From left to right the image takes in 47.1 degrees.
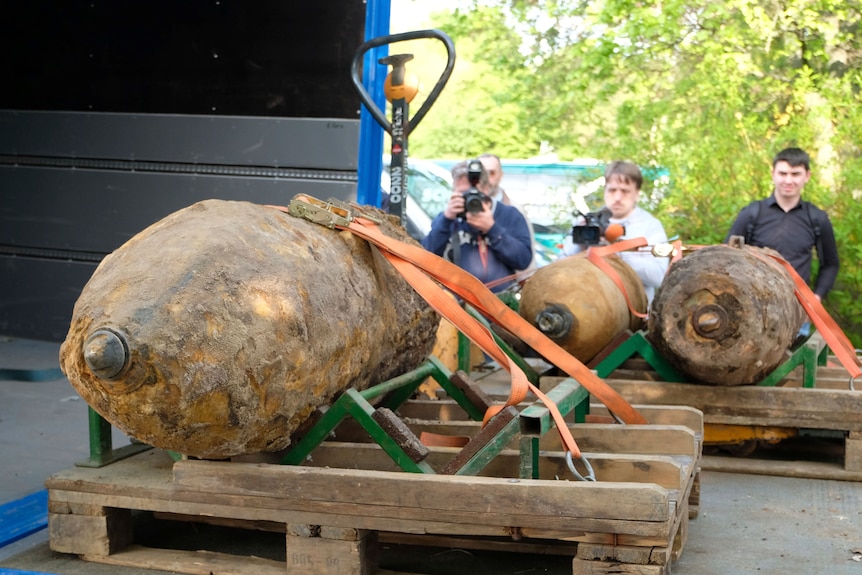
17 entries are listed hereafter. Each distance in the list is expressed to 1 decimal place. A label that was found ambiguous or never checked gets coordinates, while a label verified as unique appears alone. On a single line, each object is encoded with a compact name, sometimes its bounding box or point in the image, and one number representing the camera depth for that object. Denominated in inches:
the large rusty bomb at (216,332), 104.0
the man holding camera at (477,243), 237.5
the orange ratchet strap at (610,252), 205.5
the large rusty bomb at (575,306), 193.0
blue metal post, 241.3
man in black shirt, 237.6
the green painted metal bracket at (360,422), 119.6
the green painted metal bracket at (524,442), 118.2
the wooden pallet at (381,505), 108.1
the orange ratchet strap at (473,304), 128.1
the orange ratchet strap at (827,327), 184.9
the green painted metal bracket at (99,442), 131.6
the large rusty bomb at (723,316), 169.9
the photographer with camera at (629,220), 228.4
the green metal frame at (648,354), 186.4
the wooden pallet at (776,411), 175.2
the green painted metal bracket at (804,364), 183.5
